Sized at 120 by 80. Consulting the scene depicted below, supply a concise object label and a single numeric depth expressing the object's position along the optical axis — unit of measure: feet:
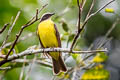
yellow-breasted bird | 31.24
